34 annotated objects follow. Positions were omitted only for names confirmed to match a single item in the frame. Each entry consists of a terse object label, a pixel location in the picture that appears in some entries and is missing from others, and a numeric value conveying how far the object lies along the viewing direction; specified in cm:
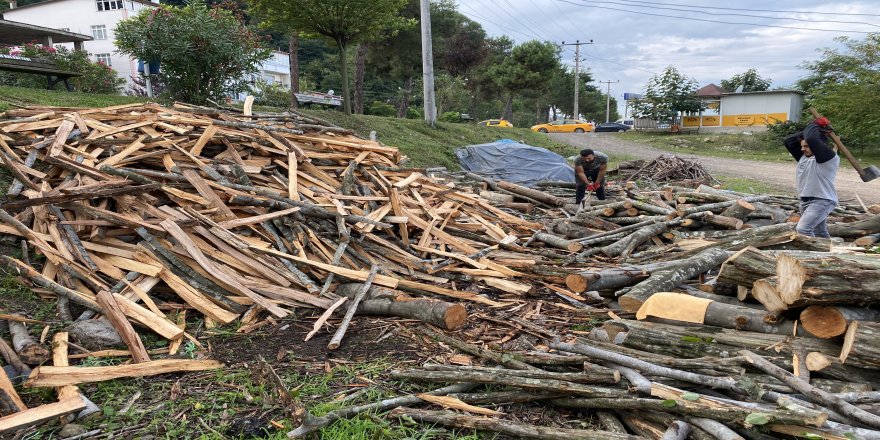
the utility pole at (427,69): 1784
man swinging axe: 576
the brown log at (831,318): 294
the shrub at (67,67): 1752
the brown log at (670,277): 438
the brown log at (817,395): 245
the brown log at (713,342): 301
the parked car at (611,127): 4228
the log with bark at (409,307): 421
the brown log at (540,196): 984
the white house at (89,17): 3794
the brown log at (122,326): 355
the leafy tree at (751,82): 4347
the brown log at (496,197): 962
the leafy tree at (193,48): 1069
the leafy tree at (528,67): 3922
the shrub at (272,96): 2245
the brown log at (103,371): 309
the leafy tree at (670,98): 3528
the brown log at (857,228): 725
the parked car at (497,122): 3544
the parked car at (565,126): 3991
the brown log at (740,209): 756
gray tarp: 1270
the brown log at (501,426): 270
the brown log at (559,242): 680
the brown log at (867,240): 690
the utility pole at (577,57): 4998
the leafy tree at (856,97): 2302
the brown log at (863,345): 271
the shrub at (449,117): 3934
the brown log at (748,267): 367
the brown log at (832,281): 291
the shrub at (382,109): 4078
